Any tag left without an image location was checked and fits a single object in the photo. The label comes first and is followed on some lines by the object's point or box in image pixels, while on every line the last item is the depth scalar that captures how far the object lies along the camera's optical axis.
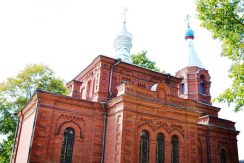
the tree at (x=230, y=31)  10.80
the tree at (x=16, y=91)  24.12
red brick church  13.15
